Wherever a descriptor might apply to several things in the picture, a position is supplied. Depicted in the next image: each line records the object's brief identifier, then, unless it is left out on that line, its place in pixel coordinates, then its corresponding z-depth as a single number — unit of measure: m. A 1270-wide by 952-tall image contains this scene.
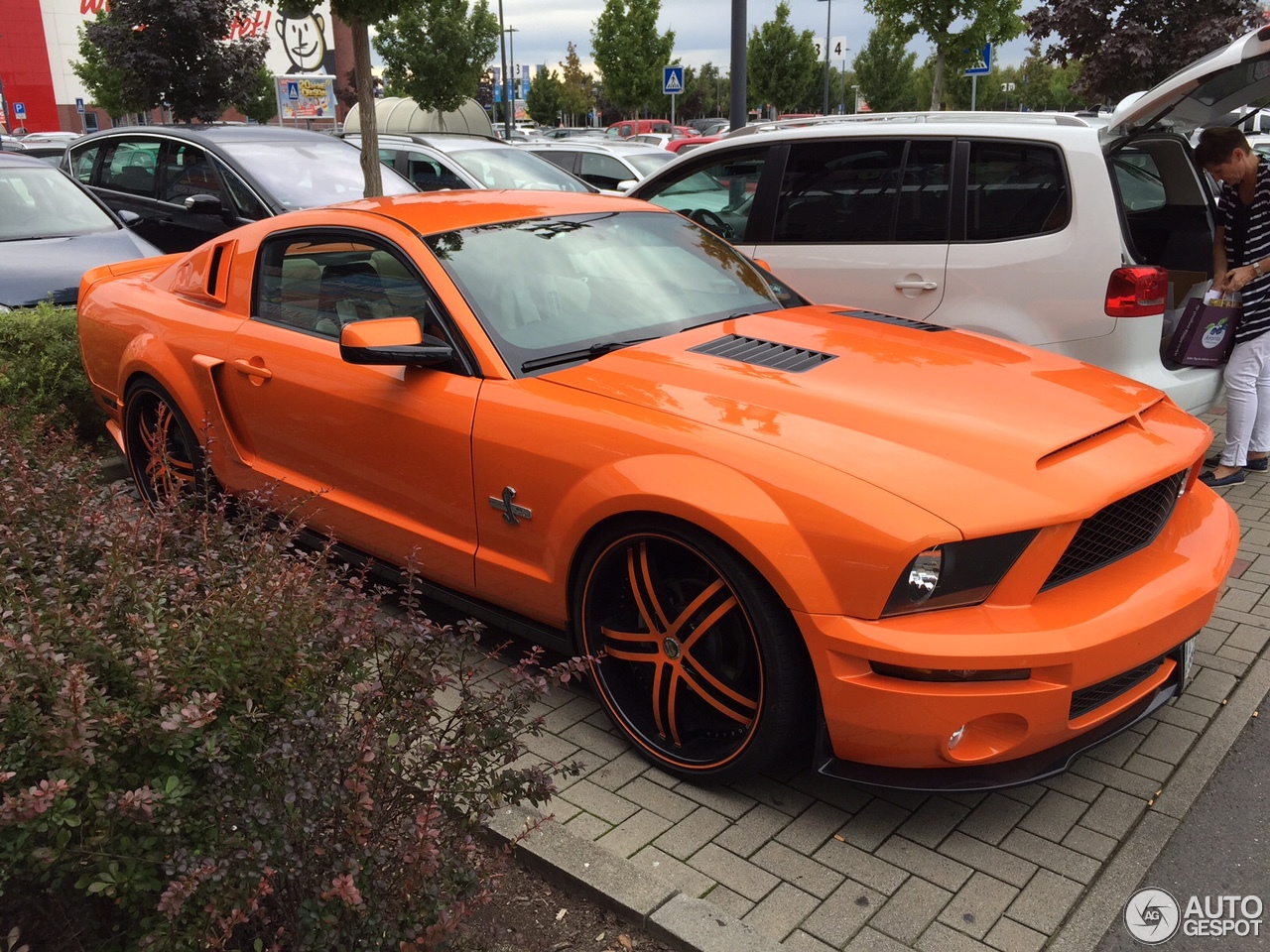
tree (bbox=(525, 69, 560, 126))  68.50
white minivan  5.13
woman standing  5.56
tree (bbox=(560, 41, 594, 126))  76.75
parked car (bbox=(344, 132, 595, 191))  11.59
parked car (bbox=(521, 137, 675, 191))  14.75
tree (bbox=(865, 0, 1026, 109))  18.38
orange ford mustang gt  2.75
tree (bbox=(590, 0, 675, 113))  38.34
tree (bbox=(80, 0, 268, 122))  16.64
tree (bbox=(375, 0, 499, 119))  26.48
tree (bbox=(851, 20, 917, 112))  53.59
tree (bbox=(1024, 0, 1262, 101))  17.20
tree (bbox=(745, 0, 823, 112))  47.19
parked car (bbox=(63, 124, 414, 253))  8.66
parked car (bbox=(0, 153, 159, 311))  7.00
